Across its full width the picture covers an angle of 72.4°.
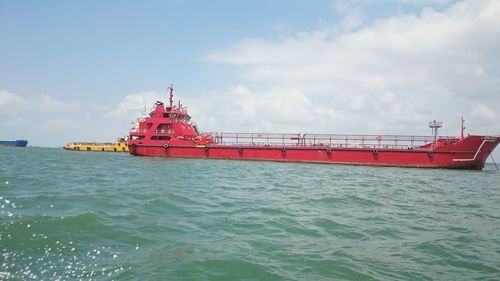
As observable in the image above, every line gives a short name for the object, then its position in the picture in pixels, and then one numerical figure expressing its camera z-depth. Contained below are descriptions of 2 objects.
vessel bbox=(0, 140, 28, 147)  92.44
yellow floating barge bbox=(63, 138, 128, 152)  70.25
